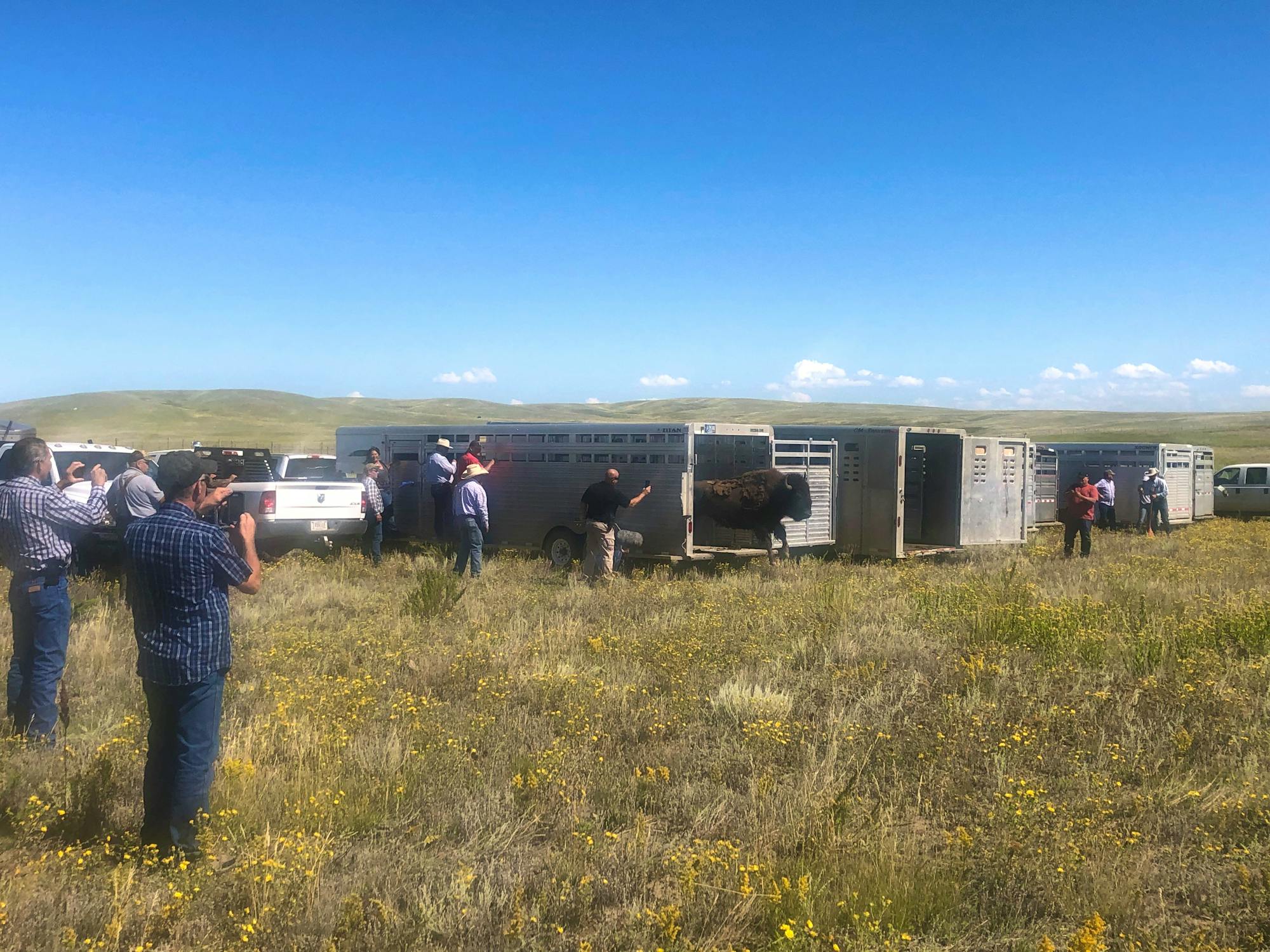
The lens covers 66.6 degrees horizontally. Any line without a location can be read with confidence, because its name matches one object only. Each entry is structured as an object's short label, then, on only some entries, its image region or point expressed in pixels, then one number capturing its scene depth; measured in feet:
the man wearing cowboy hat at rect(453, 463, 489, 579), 40.70
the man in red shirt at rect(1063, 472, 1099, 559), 52.08
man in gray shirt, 35.01
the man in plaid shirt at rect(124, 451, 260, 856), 13.92
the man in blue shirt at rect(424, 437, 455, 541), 48.11
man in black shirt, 39.96
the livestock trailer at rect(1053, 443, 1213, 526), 73.26
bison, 45.34
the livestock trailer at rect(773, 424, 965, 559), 47.62
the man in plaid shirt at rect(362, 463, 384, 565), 44.96
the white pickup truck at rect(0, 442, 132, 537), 45.34
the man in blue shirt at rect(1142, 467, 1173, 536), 68.13
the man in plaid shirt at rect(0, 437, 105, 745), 19.08
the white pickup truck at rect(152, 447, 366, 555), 44.45
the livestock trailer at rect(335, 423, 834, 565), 43.78
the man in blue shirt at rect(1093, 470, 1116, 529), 65.46
